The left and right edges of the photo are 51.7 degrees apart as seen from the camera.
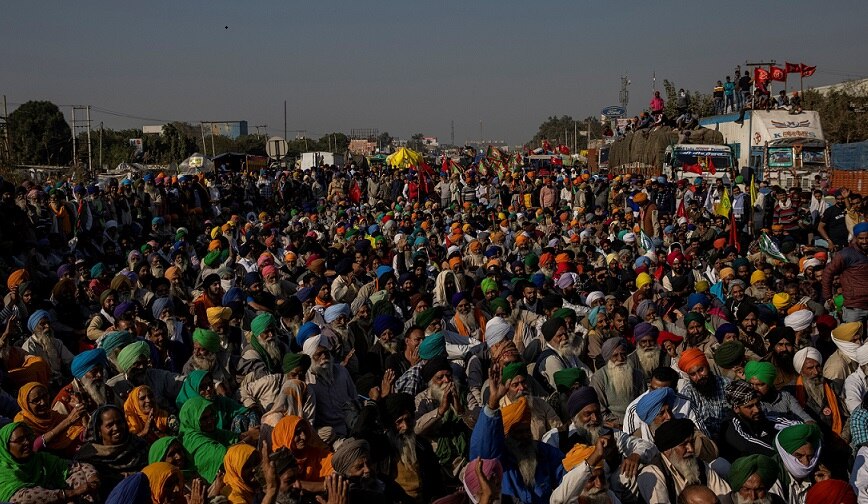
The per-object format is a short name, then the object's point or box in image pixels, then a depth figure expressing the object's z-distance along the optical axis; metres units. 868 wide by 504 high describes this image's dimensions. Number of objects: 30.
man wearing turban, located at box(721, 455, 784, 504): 4.25
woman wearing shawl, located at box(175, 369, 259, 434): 5.16
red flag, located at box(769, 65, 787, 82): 24.85
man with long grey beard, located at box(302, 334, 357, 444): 5.63
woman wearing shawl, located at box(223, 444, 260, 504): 4.24
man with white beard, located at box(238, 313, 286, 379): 6.36
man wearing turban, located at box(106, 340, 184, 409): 5.86
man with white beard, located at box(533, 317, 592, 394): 6.34
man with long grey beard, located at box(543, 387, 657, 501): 4.49
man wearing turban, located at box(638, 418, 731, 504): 4.43
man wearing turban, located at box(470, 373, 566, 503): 4.29
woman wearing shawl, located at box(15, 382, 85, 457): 4.89
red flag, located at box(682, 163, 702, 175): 19.50
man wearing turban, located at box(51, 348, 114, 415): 5.50
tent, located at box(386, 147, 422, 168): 31.83
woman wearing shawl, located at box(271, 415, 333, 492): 4.50
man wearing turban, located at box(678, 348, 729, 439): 5.34
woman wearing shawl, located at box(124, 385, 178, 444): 5.02
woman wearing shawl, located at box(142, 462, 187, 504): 4.02
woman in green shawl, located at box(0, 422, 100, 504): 3.93
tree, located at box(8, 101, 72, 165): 57.25
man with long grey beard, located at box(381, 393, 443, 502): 4.68
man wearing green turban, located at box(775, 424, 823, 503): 4.58
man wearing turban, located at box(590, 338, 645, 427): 5.90
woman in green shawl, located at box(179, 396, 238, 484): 4.62
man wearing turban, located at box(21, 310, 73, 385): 6.95
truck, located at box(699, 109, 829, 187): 20.02
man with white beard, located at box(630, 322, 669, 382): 6.36
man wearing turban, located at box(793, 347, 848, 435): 5.85
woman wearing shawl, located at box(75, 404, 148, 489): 4.50
